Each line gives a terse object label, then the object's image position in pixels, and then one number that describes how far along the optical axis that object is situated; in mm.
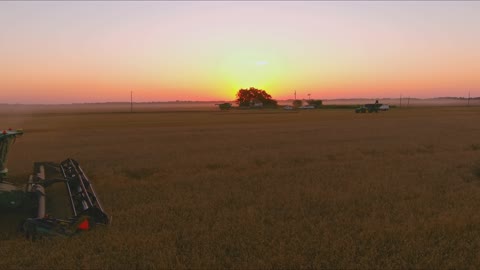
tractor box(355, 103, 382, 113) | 78250
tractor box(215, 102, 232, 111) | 124088
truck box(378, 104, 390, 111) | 87162
